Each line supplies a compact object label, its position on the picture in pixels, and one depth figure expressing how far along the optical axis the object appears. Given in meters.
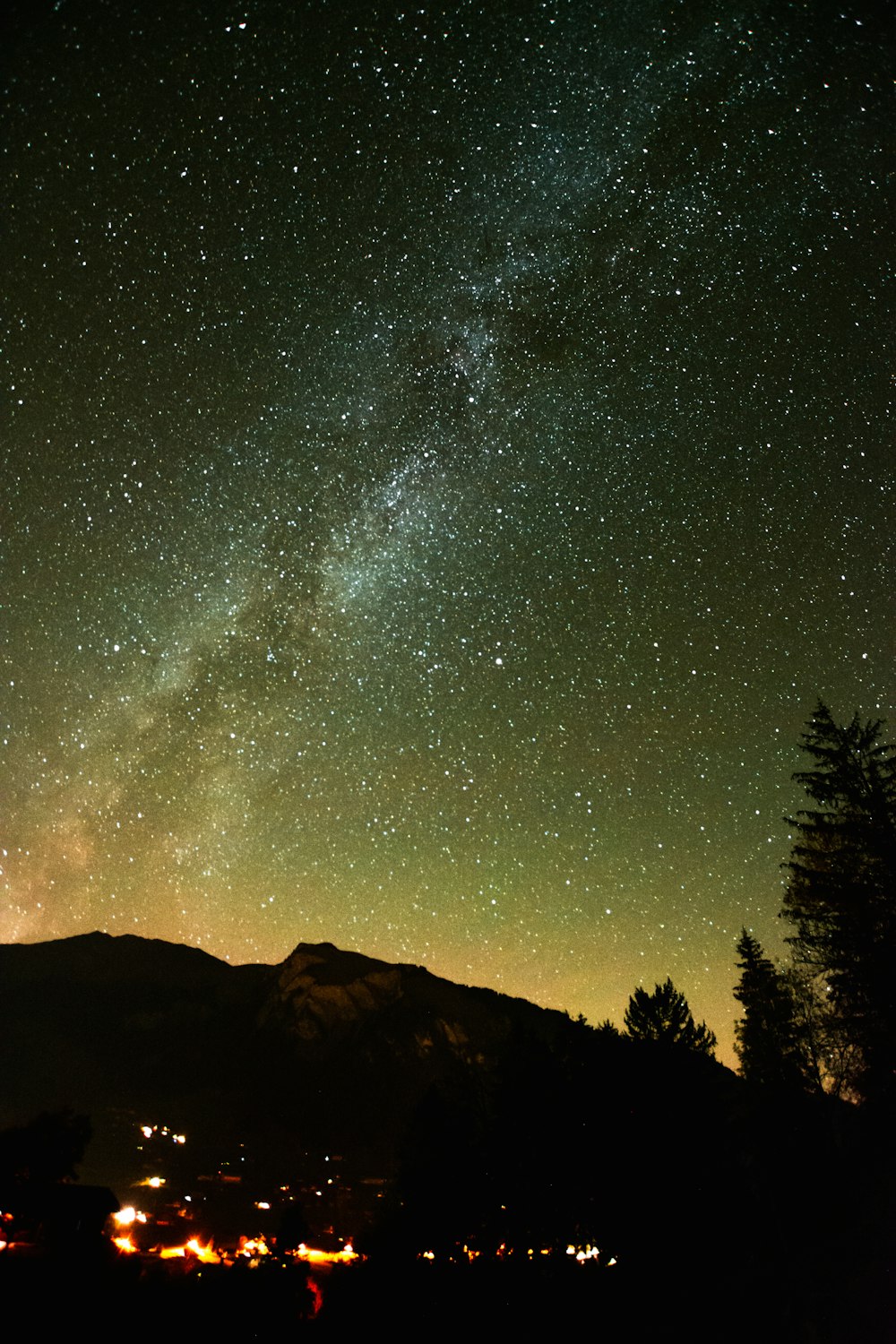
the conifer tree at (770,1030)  25.23
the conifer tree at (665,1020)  23.44
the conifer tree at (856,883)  15.58
